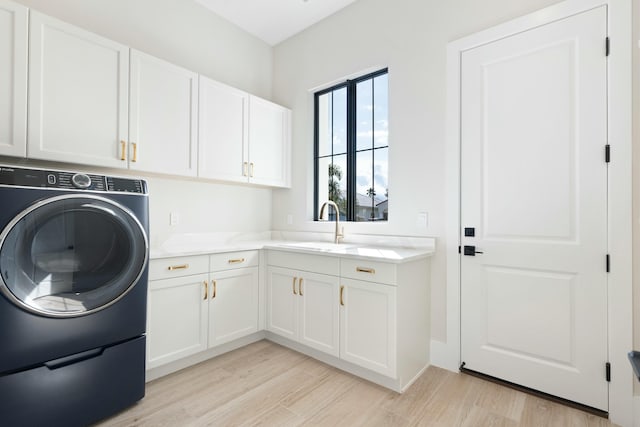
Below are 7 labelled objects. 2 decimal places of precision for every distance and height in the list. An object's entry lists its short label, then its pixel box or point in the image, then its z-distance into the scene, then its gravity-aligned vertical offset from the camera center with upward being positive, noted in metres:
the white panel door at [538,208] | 1.78 +0.06
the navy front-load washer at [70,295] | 1.41 -0.41
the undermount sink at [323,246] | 2.39 -0.26
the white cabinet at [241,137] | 2.64 +0.72
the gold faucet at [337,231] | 2.80 -0.14
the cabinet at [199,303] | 2.08 -0.65
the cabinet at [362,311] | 2.00 -0.67
